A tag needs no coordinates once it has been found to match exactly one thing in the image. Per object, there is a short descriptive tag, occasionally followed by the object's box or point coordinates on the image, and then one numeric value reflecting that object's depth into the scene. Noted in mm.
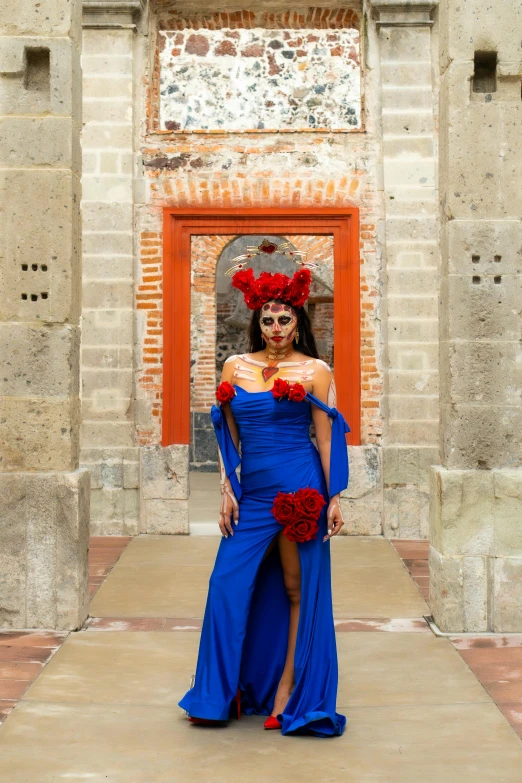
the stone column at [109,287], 8945
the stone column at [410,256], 8875
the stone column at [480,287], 5598
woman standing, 4070
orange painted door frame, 9055
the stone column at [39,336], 5629
